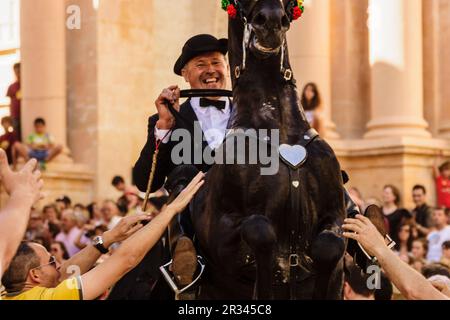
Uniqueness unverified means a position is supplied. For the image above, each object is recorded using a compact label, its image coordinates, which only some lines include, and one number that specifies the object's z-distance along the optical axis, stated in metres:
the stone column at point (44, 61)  18.17
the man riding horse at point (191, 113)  7.39
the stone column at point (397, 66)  18.36
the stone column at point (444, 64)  19.28
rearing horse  6.10
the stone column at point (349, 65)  19.42
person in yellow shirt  5.42
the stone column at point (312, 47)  18.34
